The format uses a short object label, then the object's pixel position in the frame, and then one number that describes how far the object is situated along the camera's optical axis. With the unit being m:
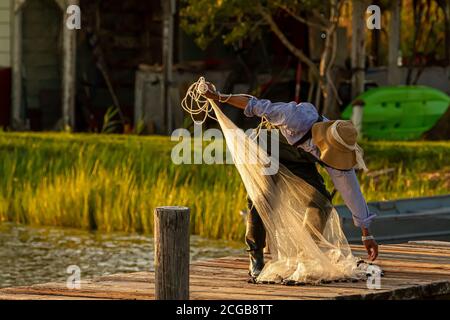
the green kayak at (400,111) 25.28
